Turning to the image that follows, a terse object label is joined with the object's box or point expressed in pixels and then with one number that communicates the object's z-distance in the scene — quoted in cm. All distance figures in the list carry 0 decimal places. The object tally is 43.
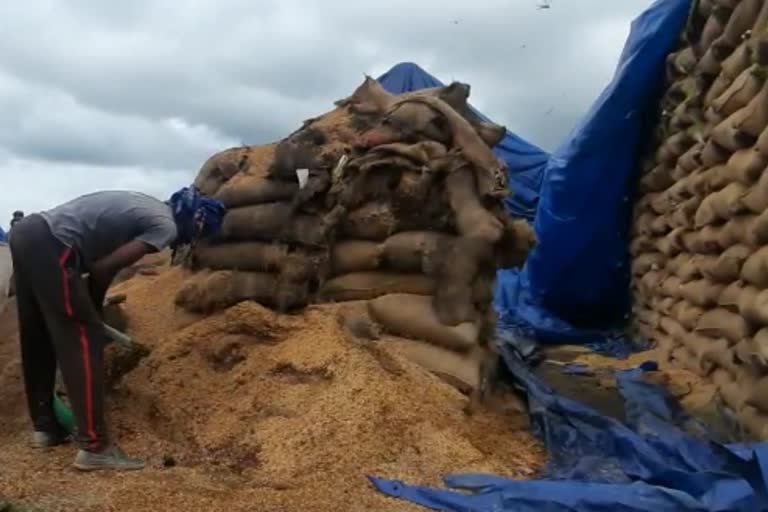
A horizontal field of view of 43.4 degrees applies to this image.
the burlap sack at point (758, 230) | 333
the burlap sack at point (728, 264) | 367
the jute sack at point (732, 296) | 366
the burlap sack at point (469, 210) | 367
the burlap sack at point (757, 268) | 328
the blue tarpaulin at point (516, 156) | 738
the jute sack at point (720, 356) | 365
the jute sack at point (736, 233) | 357
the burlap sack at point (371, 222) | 388
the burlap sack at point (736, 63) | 394
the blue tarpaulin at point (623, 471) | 233
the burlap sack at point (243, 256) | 404
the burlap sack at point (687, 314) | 434
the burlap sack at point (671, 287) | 475
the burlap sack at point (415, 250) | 372
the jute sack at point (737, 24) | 389
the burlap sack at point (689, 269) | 443
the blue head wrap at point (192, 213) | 326
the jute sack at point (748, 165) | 352
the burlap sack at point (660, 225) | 515
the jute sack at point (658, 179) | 523
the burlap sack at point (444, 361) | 354
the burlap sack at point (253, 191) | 412
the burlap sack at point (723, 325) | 360
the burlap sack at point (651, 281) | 523
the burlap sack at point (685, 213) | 457
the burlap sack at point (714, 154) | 412
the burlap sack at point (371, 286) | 380
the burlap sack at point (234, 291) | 391
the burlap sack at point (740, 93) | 368
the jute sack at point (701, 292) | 403
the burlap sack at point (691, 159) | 455
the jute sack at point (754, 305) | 320
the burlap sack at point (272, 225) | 399
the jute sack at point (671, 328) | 461
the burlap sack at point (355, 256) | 389
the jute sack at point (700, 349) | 393
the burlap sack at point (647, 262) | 532
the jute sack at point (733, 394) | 338
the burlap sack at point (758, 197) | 338
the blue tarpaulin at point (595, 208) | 530
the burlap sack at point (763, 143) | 341
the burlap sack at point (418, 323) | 365
